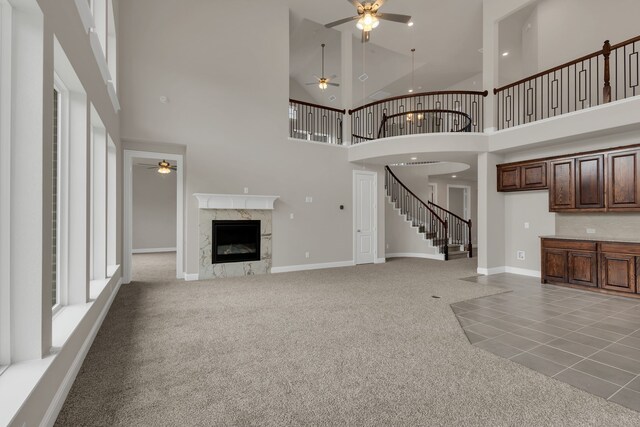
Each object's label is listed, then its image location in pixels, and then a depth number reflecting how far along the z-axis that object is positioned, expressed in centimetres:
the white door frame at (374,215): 861
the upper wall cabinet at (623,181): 522
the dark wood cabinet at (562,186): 604
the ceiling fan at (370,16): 532
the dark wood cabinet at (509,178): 696
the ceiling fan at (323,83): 952
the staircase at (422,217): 1022
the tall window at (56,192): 294
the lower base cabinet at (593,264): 509
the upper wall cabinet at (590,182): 564
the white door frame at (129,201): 640
